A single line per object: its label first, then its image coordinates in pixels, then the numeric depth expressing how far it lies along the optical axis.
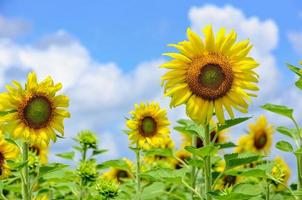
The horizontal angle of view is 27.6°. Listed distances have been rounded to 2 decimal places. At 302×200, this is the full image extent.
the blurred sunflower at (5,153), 4.64
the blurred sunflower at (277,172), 4.37
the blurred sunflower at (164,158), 7.62
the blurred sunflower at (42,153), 6.92
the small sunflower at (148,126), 5.55
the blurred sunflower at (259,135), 7.24
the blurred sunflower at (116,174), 7.74
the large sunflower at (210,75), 3.65
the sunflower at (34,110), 4.04
